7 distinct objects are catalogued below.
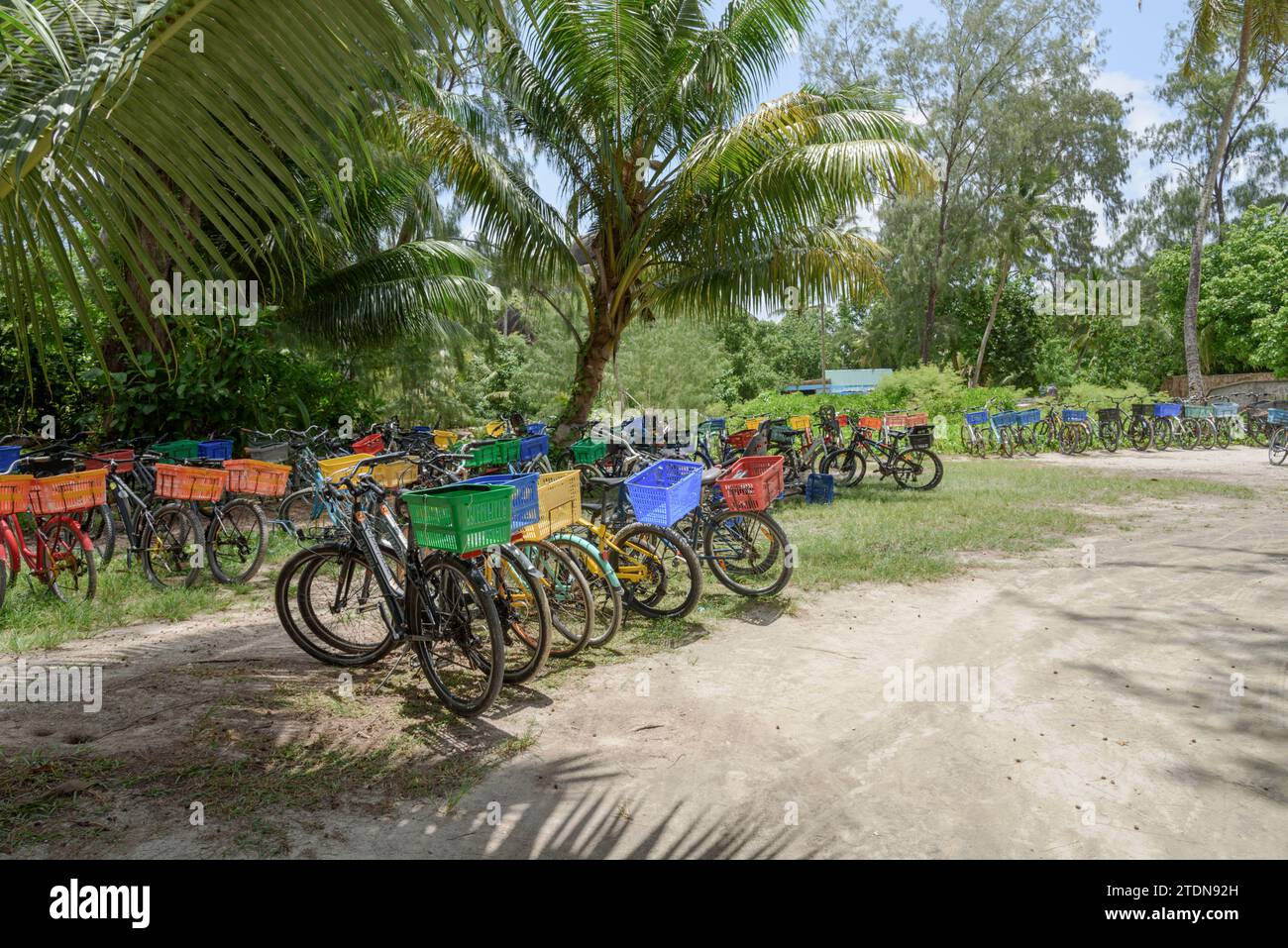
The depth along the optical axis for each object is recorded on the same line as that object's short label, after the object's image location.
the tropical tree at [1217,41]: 19.34
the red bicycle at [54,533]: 5.48
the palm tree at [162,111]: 2.11
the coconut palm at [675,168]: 9.55
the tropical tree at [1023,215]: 29.77
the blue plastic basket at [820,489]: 10.30
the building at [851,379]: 40.11
